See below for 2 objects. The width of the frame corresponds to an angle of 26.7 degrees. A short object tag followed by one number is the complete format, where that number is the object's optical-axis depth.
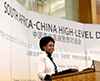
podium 2.39
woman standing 2.74
